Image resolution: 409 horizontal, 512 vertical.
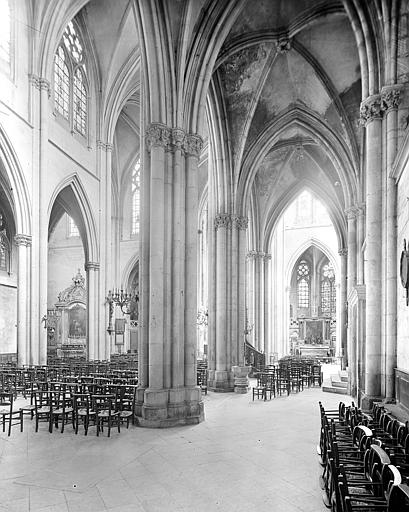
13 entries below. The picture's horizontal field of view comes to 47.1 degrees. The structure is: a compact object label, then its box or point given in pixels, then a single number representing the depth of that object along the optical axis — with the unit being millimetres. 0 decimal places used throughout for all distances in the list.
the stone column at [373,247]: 11820
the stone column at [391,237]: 11430
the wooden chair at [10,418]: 9531
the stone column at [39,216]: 20750
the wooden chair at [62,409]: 9914
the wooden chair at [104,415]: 9656
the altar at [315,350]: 42341
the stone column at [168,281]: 11492
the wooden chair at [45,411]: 9941
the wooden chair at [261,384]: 16047
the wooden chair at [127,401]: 11141
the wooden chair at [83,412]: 9711
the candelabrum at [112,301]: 26141
